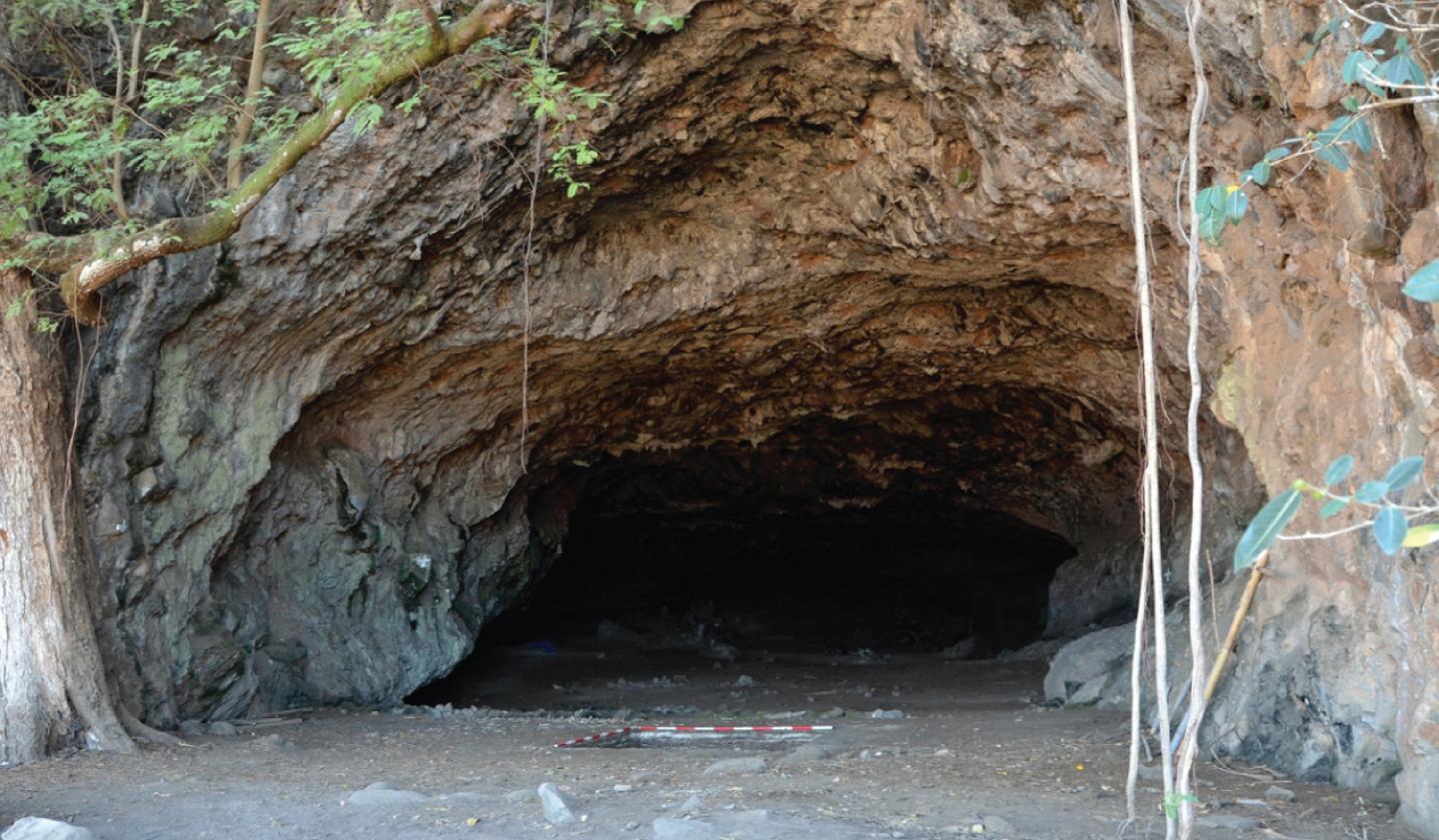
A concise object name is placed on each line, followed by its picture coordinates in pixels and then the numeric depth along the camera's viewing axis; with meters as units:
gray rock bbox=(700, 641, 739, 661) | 14.62
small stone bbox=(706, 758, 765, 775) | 5.78
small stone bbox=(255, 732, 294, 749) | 7.23
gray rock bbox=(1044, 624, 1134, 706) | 8.35
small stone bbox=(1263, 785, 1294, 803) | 5.04
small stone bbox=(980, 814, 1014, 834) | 4.40
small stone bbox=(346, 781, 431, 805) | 5.11
